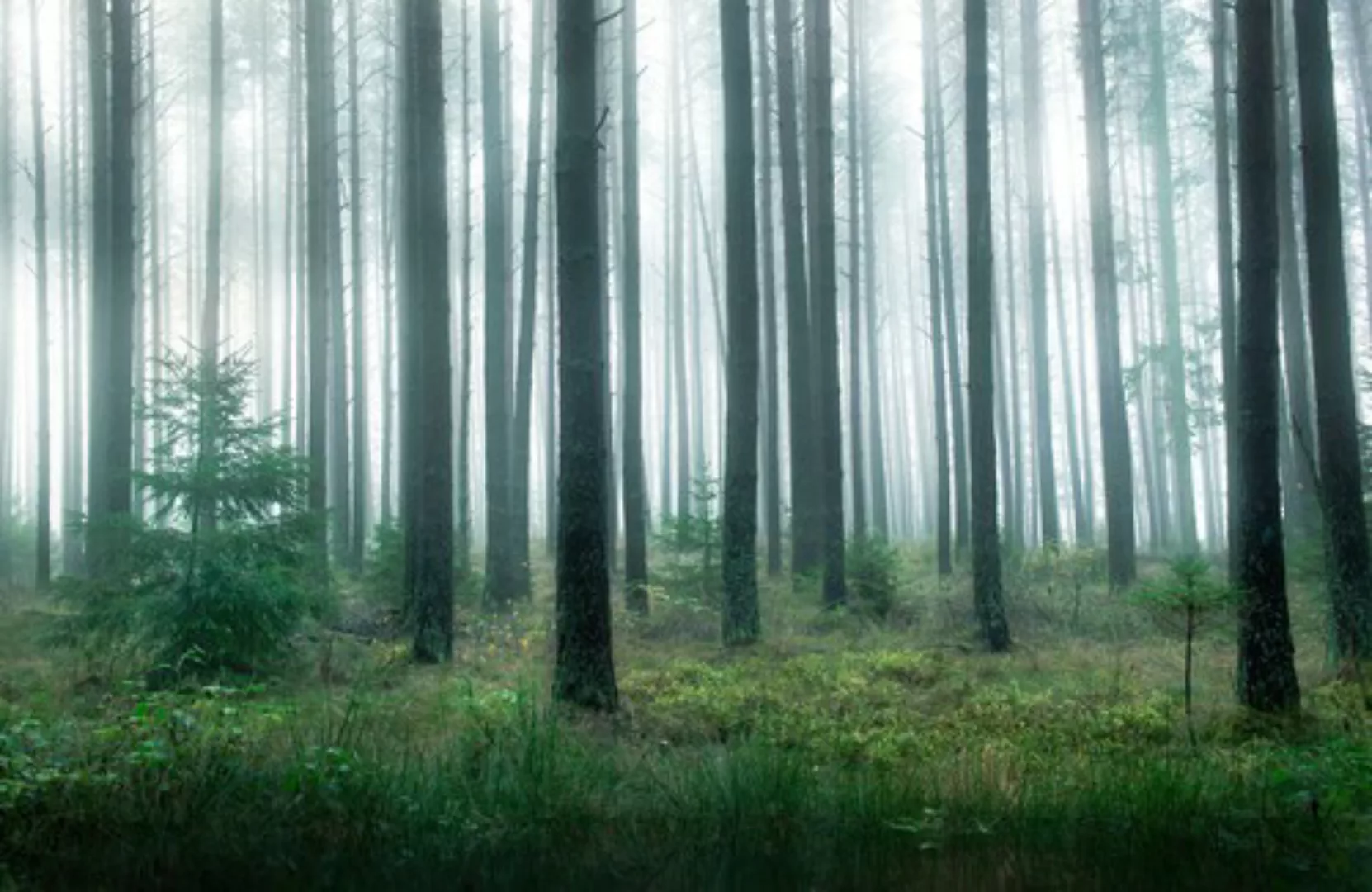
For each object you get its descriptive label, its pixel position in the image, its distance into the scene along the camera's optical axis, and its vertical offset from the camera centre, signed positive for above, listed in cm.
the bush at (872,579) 1411 -117
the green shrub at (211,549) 854 -27
